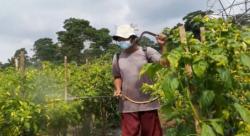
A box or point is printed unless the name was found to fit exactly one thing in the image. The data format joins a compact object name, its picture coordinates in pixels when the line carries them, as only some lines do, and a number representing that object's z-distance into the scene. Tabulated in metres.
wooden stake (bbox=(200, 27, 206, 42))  1.89
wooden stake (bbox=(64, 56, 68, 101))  4.41
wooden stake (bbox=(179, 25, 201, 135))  1.79
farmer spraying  2.76
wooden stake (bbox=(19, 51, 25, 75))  3.48
